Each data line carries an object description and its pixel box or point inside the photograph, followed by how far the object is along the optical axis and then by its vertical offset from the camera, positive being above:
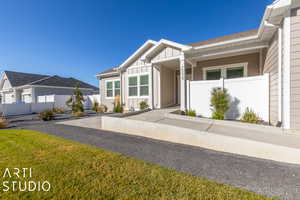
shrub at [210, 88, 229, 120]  5.99 -0.22
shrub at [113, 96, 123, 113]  10.65 -0.61
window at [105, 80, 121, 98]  11.85 +1.04
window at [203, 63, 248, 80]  7.72 +1.75
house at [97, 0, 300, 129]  4.04 +1.94
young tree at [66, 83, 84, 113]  11.07 -0.45
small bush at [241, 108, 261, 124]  5.30 -0.81
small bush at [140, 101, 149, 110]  9.32 -0.46
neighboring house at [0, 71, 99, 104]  18.78 +1.99
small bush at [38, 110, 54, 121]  9.33 -1.25
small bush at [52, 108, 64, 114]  13.44 -1.29
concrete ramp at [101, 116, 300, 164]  3.10 -1.31
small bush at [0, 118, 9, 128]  7.38 -1.45
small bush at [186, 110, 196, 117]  6.75 -0.77
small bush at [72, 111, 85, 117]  10.47 -1.26
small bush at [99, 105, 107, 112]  12.52 -0.91
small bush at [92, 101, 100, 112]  12.95 -0.90
